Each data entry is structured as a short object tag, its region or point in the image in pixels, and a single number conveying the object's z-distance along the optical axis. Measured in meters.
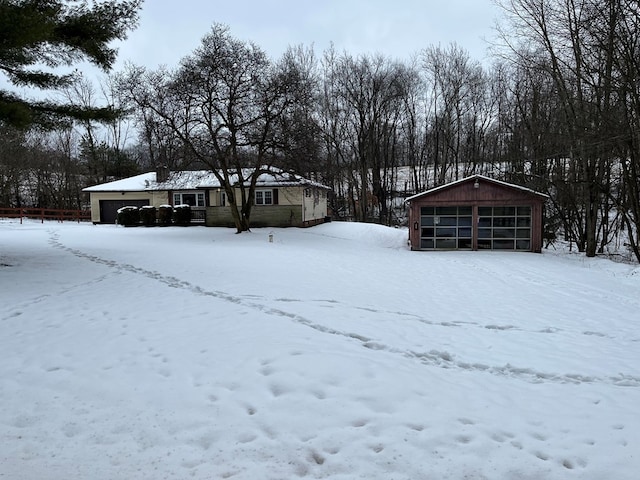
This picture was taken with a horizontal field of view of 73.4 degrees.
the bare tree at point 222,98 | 21.19
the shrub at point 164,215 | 29.48
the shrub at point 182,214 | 29.39
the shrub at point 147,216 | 29.48
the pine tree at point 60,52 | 8.76
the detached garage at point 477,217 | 19.62
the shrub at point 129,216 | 29.44
